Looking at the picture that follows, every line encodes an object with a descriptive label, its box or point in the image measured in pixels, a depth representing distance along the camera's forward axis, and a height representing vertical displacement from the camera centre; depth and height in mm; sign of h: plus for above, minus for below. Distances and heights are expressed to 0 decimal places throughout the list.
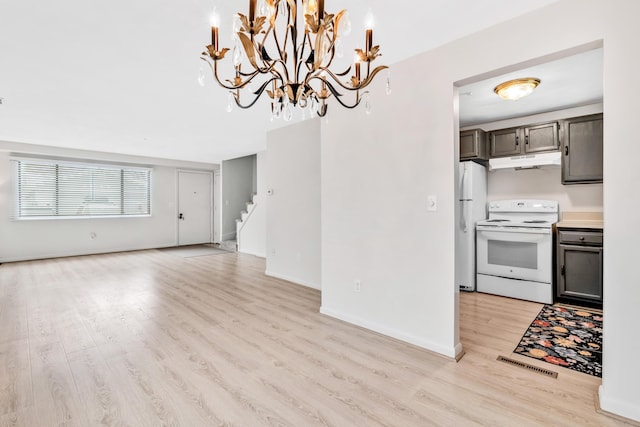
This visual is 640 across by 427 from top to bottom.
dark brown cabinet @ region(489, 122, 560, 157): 3779 +948
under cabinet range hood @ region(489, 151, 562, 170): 3709 +659
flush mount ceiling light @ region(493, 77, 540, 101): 2906 +1211
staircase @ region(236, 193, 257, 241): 7035 -94
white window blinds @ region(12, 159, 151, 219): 6270 +530
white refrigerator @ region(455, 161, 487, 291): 4133 -135
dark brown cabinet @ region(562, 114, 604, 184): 3480 +740
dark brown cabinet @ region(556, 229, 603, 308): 3354 -606
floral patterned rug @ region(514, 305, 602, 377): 2293 -1088
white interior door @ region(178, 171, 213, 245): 8398 +170
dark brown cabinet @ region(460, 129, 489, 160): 4098 +927
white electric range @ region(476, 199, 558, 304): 3623 -466
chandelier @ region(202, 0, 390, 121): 1336 +778
